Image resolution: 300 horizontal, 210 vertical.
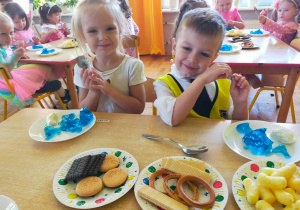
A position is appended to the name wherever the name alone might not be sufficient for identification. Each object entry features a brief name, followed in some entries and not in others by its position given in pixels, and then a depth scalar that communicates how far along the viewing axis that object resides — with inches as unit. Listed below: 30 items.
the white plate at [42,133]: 28.5
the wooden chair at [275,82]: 70.1
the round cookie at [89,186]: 19.3
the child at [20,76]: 70.3
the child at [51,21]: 110.4
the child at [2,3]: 102.1
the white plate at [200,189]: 17.8
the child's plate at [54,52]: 75.8
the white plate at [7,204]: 17.4
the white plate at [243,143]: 24.0
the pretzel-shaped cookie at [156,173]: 20.1
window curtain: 154.3
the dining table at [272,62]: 55.5
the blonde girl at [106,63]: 37.7
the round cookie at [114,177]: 20.1
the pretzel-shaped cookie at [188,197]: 17.2
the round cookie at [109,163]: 22.0
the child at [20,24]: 93.8
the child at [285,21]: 91.6
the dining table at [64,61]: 68.4
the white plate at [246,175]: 17.7
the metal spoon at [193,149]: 24.6
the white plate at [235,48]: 65.9
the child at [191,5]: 61.2
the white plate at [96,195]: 18.5
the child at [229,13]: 102.7
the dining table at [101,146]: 20.3
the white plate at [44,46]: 86.9
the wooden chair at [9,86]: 62.0
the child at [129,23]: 95.8
